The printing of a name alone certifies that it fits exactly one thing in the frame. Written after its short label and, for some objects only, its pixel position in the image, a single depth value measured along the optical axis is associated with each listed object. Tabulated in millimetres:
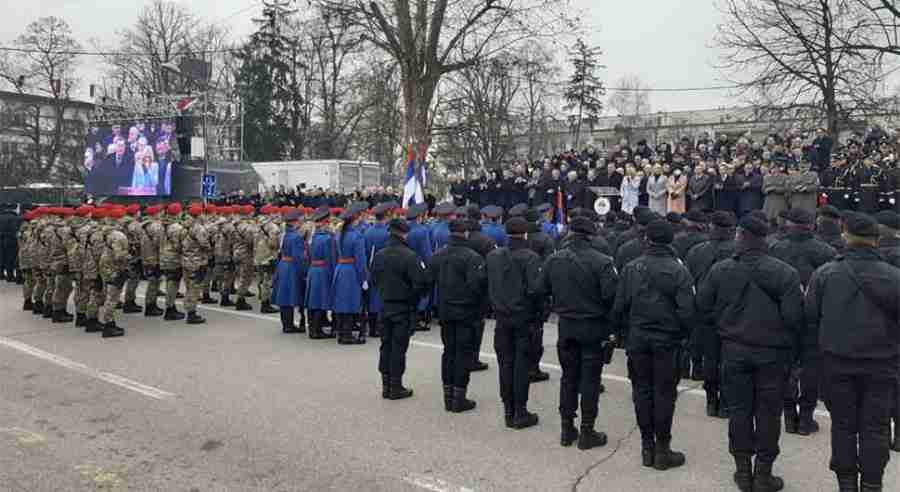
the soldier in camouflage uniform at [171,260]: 13055
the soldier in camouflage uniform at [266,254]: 13930
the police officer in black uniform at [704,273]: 7297
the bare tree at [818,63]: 21203
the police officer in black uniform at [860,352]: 4898
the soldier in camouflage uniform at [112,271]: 11586
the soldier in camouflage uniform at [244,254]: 14219
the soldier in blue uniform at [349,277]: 10711
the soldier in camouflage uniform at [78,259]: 12086
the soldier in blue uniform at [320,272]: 11156
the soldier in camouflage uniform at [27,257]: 14070
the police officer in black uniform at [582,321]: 6312
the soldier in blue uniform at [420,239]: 12039
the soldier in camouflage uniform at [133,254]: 13320
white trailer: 30078
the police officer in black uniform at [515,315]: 6949
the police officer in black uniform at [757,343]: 5324
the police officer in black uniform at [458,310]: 7508
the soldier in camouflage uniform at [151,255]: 13195
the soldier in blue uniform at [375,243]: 11203
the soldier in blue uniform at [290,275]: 11852
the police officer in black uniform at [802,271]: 6566
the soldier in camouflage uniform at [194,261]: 12844
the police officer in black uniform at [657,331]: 5812
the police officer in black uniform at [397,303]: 7949
